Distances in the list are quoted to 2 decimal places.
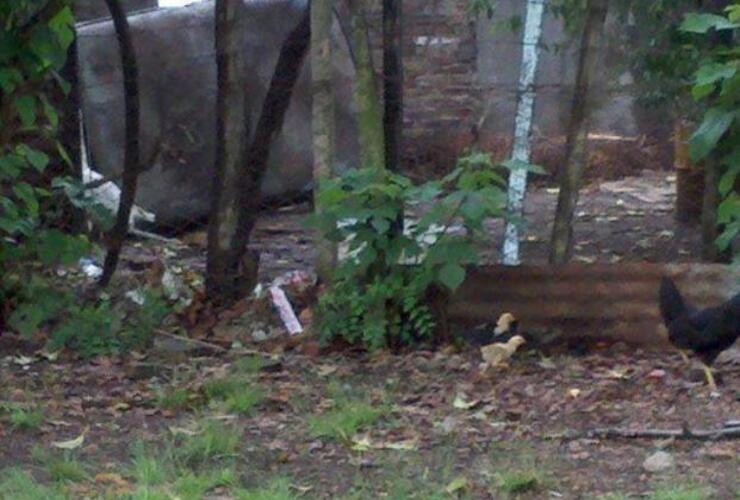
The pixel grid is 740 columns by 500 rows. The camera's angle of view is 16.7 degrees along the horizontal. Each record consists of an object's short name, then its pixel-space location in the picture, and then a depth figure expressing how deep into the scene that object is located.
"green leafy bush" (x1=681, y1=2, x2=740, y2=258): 9.95
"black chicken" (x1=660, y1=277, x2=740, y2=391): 10.33
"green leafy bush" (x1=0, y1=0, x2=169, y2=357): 11.18
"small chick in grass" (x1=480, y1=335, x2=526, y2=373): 11.41
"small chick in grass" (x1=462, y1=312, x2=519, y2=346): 11.98
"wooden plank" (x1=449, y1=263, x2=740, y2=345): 11.97
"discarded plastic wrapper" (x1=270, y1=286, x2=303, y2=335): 12.78
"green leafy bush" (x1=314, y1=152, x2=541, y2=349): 11.36
